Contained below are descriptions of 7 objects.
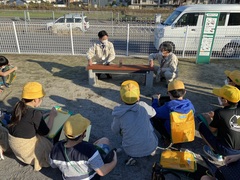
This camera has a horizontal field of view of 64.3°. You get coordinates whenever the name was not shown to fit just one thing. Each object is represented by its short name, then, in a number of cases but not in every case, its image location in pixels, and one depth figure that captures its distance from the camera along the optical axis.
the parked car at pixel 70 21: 12.17
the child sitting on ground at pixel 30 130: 2.22
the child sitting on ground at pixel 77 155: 1.79
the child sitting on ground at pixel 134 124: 2.33
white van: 7.43
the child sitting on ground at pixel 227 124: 2.21
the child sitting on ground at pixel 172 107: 2.63
